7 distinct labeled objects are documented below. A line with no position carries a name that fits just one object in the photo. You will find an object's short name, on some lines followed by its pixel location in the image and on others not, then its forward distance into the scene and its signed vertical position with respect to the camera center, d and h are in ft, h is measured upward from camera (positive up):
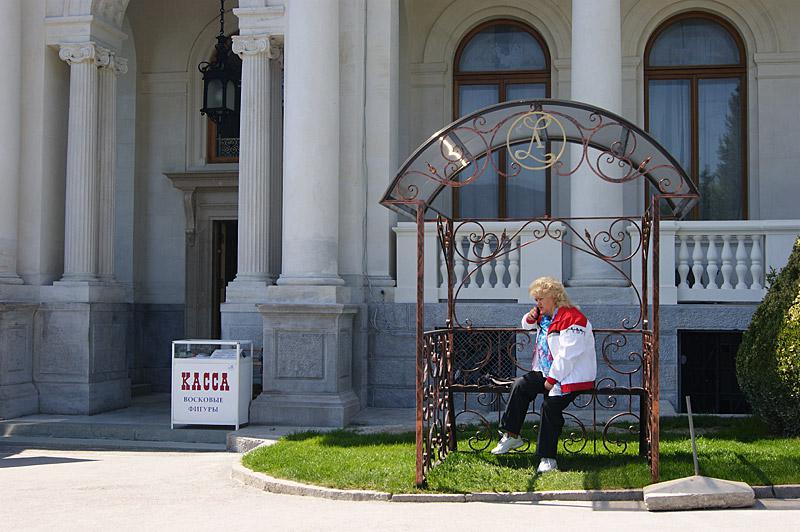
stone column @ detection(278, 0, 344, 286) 43.39 +5.95
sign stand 42.57 -4.11
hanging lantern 53.16 +10.58
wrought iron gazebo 29.09 +2.88
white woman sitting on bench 29.66 -2.37
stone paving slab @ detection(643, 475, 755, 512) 26.14 -5.34
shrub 33.35 -2.27
